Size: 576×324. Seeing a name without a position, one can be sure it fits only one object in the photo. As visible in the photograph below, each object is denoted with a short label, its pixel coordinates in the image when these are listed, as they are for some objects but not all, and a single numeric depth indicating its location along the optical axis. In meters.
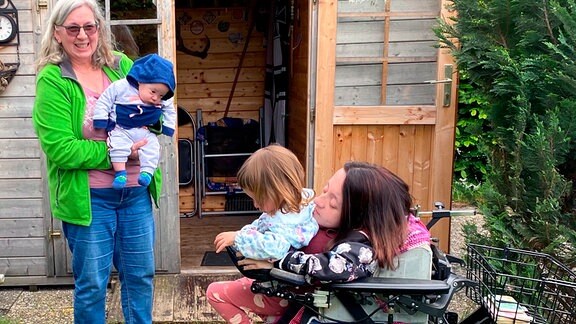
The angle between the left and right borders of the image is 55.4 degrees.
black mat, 3.66
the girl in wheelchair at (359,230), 1.50
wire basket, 1.55
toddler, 1.65
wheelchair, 1.48
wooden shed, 3.09
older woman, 1.95
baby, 1.99
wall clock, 3.02
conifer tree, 2.34
